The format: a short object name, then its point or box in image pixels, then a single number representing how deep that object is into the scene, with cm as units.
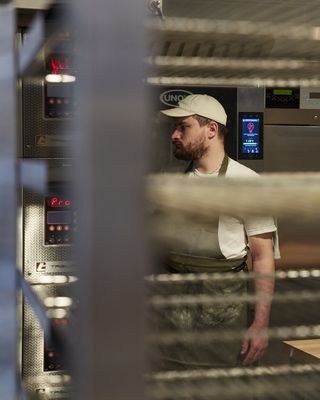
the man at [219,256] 497
